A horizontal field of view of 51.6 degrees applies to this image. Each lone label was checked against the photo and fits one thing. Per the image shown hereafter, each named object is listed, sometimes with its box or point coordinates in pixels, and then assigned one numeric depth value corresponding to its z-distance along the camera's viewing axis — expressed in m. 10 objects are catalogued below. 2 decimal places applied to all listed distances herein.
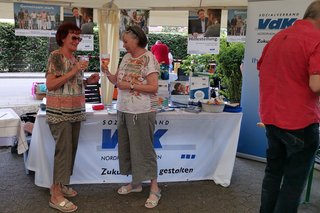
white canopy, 3.56
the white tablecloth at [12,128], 2.59
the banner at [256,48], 3.43
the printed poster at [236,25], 4.22
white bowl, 3.00
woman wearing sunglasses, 2.38
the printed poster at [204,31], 4.14
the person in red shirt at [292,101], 1.77
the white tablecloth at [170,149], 2.89
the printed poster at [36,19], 3.70
